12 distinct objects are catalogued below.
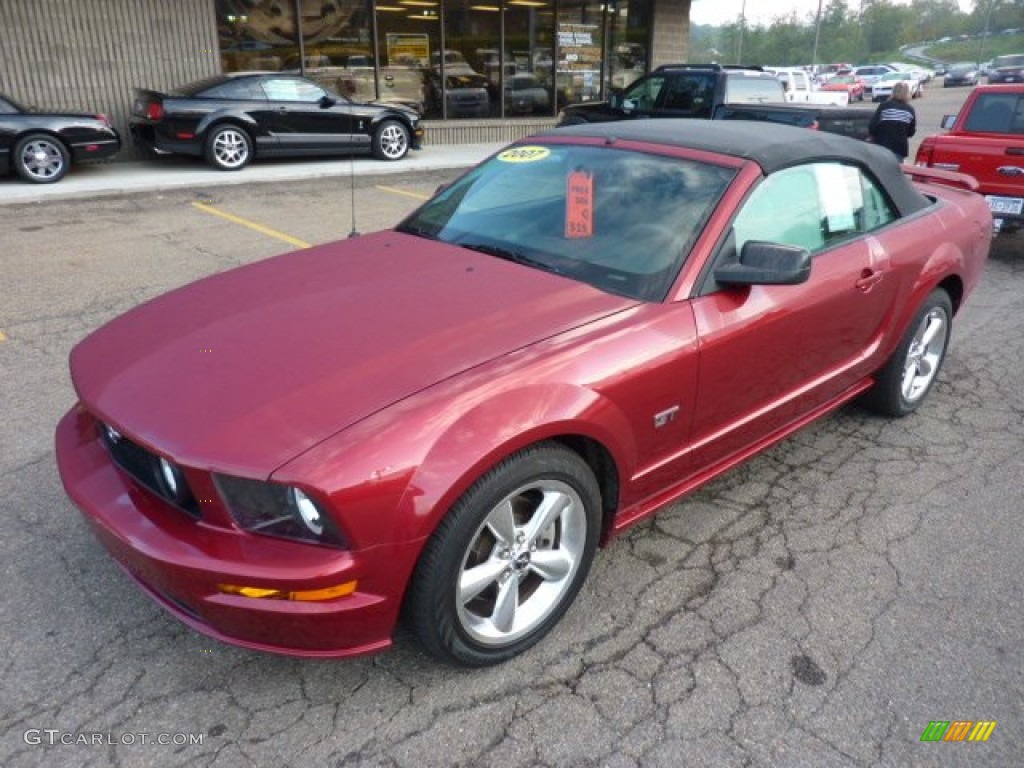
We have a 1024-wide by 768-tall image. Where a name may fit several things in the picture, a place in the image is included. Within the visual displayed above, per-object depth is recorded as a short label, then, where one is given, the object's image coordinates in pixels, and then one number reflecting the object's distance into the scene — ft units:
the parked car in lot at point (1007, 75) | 114.01
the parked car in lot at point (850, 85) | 132.56
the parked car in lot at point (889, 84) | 138.31
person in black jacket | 31.48
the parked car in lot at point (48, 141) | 32.86
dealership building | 39.34
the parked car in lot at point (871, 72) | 160.19
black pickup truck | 35.32
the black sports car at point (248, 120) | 37.01
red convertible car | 6.83
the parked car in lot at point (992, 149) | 24.90
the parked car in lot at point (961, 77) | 168.14
